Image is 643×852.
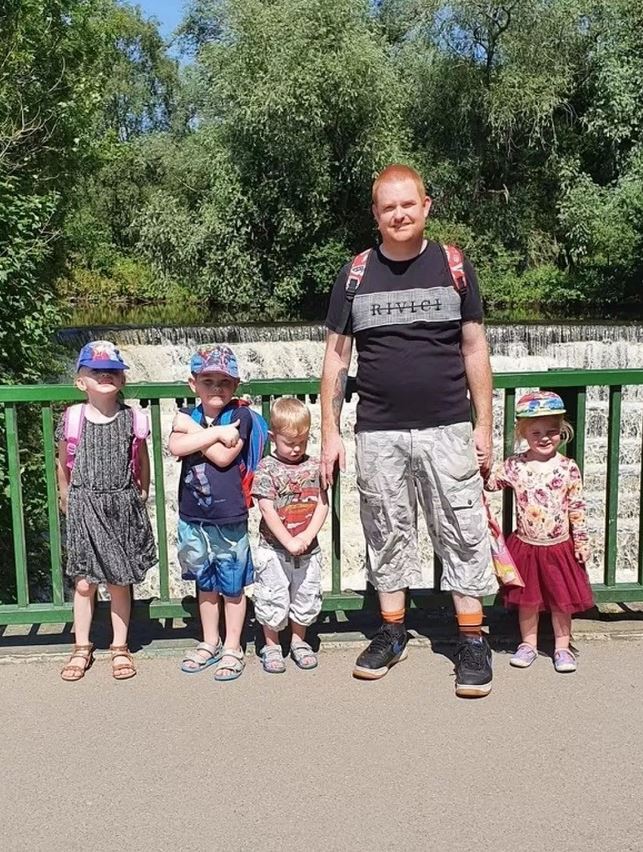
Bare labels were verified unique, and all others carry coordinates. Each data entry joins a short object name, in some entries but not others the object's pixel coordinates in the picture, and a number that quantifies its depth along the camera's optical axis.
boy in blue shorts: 3.82
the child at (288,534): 3.88
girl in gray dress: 3.88
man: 3.60
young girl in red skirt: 3.93
